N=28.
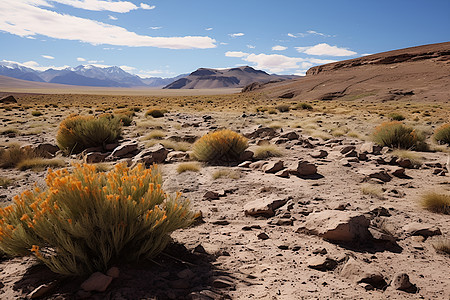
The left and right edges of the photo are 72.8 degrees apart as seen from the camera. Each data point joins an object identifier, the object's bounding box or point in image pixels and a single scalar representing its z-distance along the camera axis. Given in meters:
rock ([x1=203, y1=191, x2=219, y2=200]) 5.10
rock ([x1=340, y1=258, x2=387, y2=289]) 2.60
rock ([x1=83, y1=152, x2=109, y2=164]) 7.87
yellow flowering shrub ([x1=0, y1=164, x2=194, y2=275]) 2.55
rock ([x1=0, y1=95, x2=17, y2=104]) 34.88
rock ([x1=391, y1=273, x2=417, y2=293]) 2.51
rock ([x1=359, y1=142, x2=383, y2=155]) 7.84
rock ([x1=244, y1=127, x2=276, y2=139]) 10.88
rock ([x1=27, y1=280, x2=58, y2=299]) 2.33
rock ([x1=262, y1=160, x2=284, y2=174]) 6.43
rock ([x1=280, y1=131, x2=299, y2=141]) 10.02
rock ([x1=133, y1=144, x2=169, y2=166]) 7.16
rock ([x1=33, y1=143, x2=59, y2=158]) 8.48
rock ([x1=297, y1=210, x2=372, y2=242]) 3.37
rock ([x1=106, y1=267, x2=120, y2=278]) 2.52
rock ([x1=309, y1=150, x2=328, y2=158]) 7.82
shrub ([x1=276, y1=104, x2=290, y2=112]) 23.56
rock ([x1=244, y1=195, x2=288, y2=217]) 4.29
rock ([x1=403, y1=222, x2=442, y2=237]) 3.56
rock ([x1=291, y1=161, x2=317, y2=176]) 6.21
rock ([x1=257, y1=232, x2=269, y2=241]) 3.54
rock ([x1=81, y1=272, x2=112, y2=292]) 2.36
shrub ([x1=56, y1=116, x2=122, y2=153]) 9.19
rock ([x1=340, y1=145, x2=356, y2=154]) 8.00
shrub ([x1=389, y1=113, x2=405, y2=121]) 16.14
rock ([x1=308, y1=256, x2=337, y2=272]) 2.86
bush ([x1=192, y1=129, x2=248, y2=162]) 7.56
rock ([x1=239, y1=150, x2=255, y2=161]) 7.70
